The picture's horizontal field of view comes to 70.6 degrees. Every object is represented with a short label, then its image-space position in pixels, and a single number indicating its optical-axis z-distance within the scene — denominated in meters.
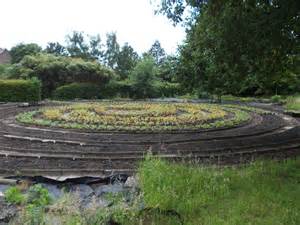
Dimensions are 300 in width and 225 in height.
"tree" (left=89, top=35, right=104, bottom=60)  28.47
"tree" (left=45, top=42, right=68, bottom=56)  29.69
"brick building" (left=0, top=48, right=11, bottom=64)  29.07
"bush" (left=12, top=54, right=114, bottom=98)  15.96
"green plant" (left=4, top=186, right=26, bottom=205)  2.62
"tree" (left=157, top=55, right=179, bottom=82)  12.37
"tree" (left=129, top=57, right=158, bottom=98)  16.32
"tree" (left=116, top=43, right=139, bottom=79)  24.44
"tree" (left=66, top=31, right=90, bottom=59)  27.76
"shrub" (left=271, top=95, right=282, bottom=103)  13.95
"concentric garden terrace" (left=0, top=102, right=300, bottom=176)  4.75
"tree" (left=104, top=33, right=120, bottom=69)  27.70
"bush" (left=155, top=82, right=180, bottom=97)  17.22
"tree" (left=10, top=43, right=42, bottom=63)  21.73
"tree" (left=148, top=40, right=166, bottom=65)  35.89
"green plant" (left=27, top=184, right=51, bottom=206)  2.55
